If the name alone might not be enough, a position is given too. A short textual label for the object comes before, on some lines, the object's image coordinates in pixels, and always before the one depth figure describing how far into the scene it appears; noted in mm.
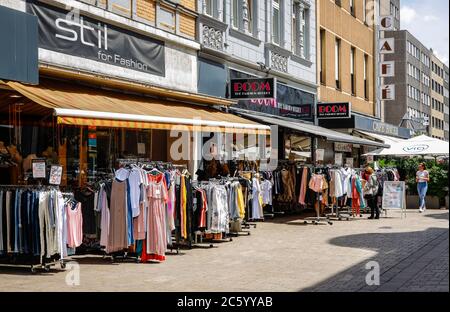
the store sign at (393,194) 19922
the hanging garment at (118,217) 10633
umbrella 24422
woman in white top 22641
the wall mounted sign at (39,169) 9602
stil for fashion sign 11977
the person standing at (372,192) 19797
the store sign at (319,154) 20609
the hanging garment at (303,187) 18234
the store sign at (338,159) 22000
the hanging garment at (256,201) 15289
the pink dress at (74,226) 9898
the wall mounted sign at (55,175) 9781
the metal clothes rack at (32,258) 9578
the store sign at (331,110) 27125
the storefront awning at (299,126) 19094
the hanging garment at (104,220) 10633
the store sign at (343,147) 30766
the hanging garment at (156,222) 10789
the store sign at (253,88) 18562
